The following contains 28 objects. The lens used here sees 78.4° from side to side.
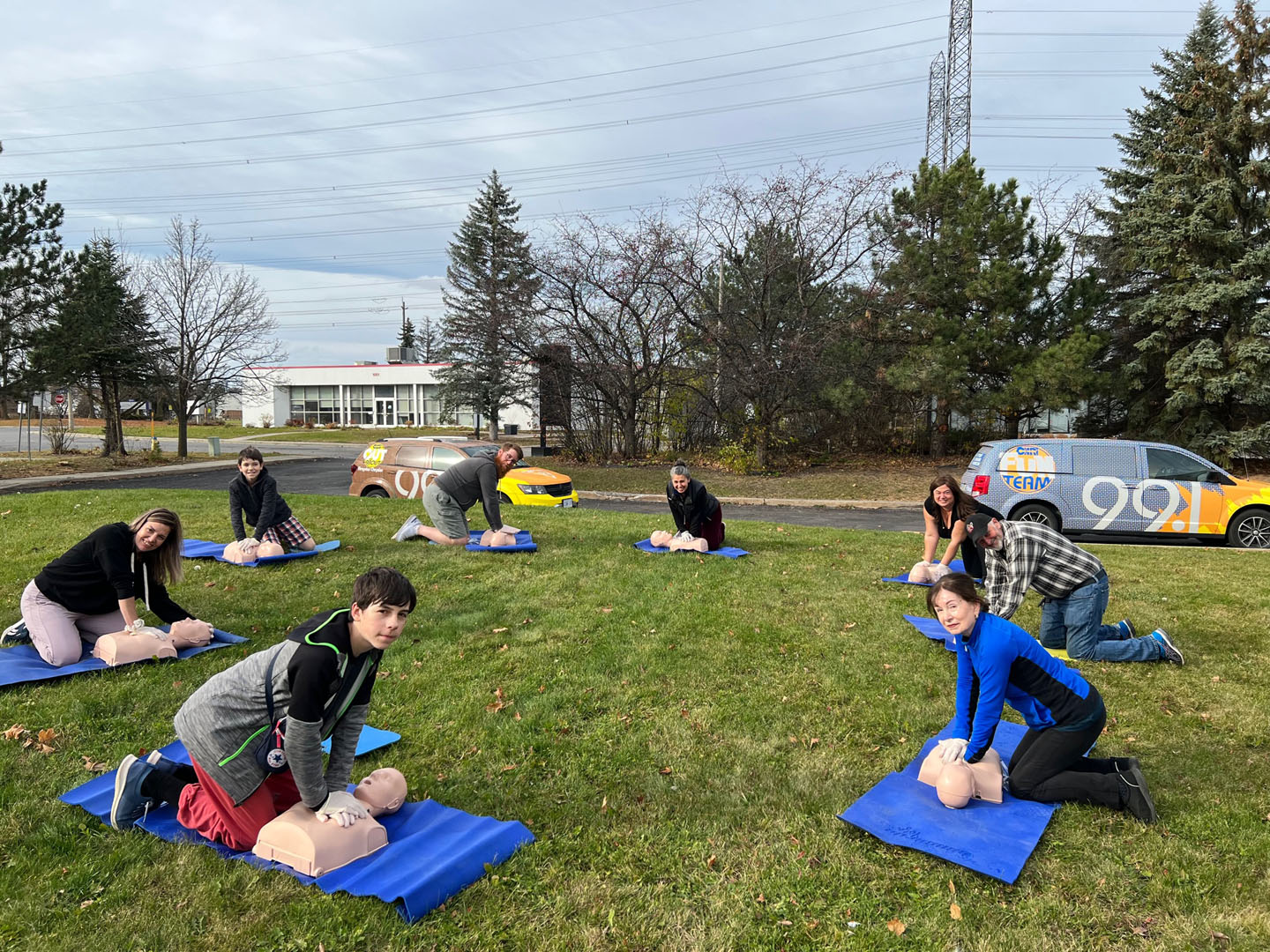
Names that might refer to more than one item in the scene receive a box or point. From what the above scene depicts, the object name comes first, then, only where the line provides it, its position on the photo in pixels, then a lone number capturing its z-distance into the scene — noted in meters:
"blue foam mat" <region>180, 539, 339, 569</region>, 9.11
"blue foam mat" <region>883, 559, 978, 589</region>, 8.69
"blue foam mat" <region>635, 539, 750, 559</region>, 10.07
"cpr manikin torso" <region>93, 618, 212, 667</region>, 5.72
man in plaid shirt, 6.01
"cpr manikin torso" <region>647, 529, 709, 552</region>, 10.12
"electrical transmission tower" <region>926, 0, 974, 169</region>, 28.70
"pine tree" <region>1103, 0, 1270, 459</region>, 20.66
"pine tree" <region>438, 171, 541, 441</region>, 26.47
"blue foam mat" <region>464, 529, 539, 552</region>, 10.09
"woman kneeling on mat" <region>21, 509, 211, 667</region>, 5.68
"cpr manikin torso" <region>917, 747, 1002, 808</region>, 3.94
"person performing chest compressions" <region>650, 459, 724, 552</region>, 10.18
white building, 60.41
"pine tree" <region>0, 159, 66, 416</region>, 21.47
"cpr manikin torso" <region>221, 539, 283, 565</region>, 8.96
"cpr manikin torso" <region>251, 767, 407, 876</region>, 3.32
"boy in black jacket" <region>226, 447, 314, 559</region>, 9.08
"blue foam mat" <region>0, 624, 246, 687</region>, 5.38
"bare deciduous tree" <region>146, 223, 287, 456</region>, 29.20
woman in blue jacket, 3.91
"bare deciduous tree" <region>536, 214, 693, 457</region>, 24.80
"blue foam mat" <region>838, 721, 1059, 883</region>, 3.51
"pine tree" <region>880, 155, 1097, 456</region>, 23.00
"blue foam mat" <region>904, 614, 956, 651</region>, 6.67
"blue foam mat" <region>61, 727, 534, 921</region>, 3.21
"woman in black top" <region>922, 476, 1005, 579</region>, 6.83
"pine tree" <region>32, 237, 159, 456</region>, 22.47
